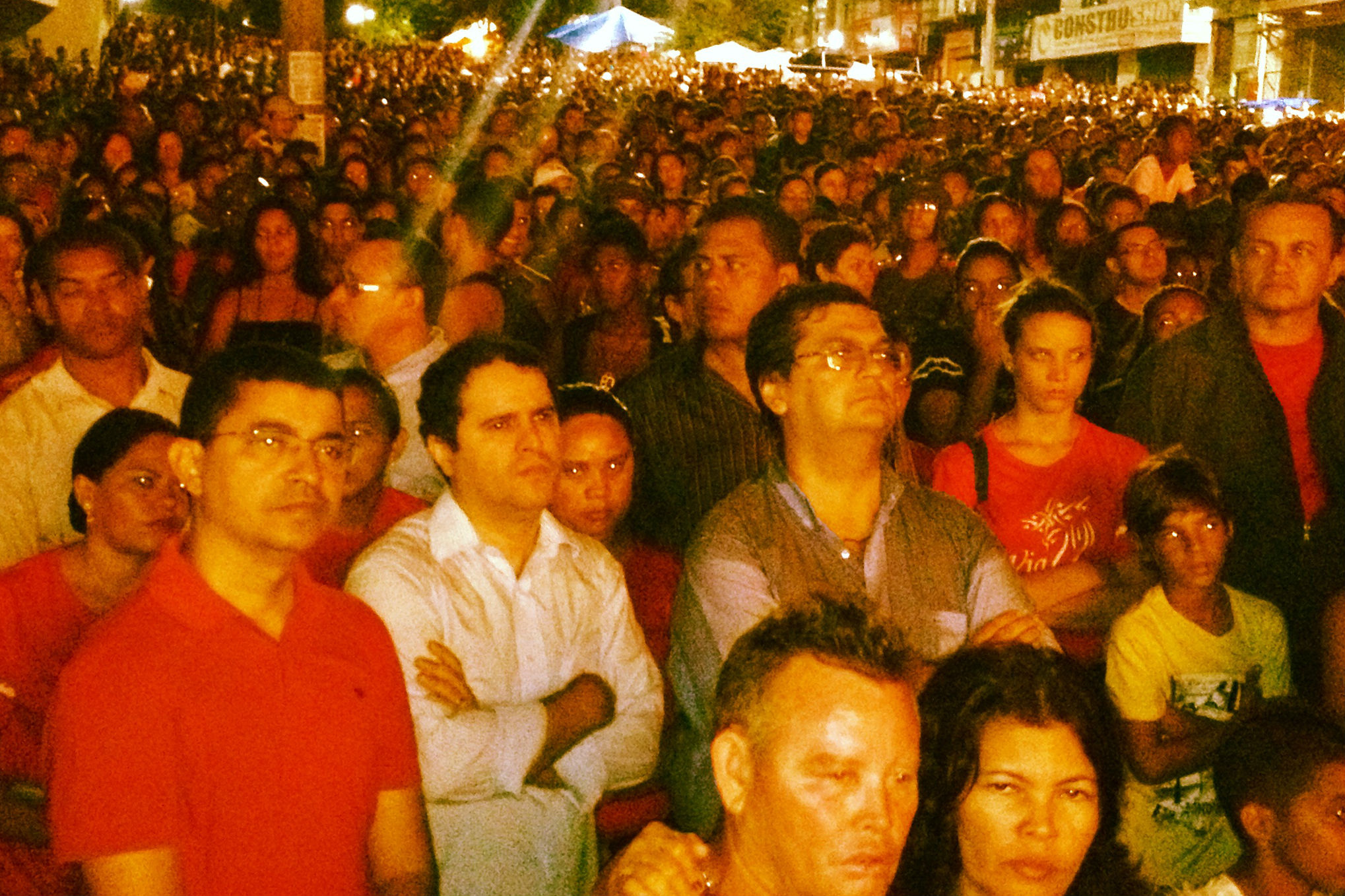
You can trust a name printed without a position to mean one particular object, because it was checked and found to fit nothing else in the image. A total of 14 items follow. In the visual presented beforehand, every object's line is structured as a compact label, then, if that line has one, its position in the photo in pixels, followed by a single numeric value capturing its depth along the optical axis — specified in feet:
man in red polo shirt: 6.84
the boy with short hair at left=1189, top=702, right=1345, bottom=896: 9.25
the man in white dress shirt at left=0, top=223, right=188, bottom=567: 12.27
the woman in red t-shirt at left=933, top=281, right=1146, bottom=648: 11.34
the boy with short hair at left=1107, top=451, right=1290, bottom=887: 10.71
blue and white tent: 85.20
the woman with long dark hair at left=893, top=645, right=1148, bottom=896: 7.44
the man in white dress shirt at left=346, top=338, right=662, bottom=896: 8.98
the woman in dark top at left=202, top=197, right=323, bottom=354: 18.72
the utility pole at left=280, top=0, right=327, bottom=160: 33.47
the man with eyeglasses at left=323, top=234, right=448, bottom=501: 14.11
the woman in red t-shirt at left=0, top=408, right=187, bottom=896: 9.11
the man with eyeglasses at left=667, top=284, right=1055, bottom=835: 8.39
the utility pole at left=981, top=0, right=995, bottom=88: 134.36
